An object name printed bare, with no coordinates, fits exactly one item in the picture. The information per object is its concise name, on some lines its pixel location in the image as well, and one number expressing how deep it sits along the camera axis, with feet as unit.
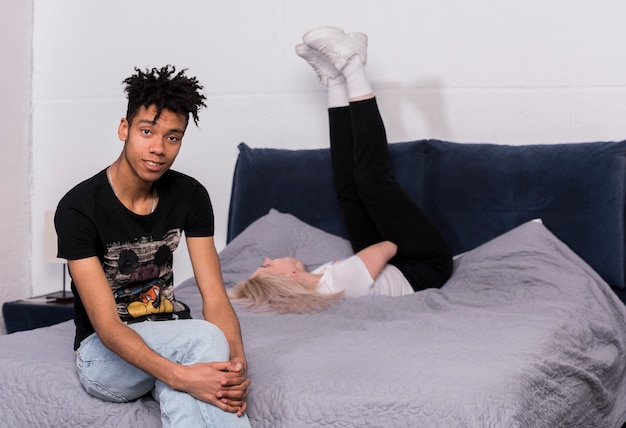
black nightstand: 12.14
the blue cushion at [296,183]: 11.27
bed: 6.20
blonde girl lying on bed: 9.79
